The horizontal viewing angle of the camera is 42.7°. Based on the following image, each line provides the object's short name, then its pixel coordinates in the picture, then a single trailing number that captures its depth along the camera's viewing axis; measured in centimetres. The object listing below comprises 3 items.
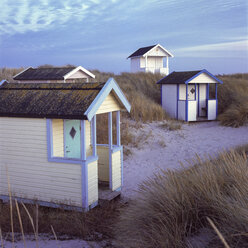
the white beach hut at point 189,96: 1947
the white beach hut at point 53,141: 701
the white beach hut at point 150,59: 3869
